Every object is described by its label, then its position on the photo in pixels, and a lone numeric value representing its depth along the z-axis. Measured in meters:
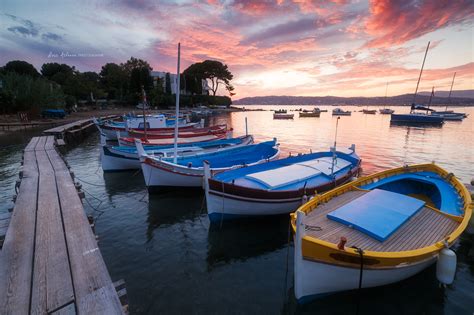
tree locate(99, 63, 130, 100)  98.62
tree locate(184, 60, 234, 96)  113.56
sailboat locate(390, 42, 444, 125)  57.84
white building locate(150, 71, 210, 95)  104.50
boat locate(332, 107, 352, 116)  102.30
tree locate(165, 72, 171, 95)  107.38
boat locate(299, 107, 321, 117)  92.04
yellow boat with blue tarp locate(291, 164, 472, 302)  5.61
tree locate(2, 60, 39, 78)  87.31
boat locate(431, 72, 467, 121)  70.94
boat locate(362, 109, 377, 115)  121.39
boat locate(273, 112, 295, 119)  86.06
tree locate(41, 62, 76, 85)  99.69
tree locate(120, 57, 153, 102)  93.62
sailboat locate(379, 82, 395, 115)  113.54
